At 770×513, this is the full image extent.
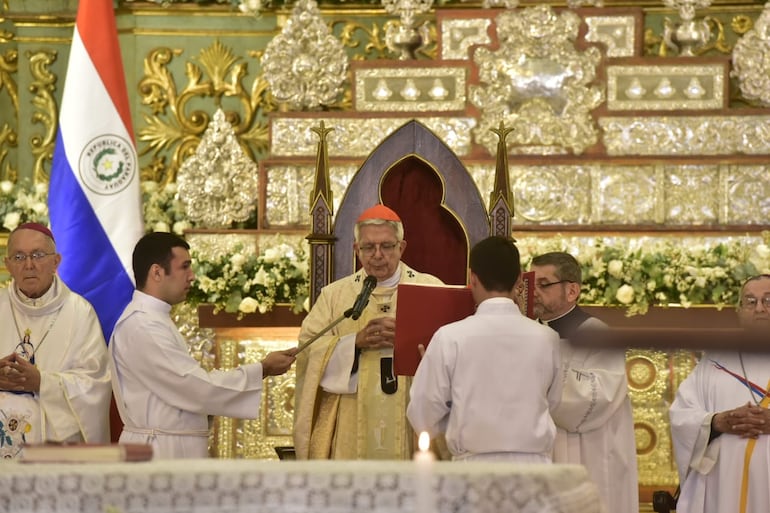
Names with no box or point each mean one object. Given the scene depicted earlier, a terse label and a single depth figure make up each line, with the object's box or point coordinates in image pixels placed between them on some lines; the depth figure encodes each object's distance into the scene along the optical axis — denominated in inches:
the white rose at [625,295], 587.9
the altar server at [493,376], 376.5
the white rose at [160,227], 678.3
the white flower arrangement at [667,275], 592.8
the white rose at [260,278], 605.3
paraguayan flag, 625.5
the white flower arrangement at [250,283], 605.9
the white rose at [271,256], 612.9
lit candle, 270.0
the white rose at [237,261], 610.2
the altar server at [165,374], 427.7
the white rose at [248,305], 600.4
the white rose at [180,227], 677.2
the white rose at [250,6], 733.9
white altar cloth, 298.3
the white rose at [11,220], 680.0
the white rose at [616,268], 593.9
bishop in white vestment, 474.8
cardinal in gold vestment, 462.0
